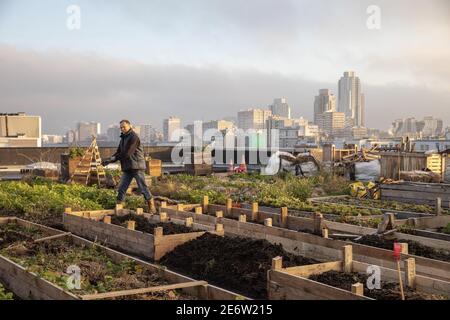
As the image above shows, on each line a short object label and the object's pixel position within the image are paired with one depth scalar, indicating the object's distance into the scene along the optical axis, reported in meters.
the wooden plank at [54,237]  8.14
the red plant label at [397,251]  5.05
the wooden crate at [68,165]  17.94
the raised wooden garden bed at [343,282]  4.87
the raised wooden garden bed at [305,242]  6.04
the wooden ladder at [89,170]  17.41
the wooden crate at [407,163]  17.17
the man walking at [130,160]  11.07
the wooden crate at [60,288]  5.08
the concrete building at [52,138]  58.78
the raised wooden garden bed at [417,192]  12.88
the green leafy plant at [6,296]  5.26
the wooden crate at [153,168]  19.89
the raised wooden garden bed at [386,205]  11.30
